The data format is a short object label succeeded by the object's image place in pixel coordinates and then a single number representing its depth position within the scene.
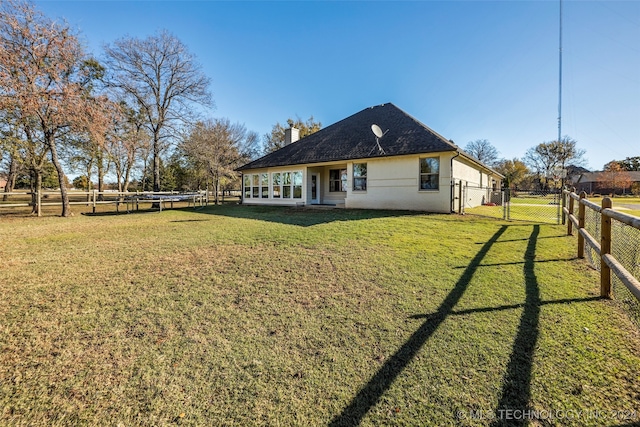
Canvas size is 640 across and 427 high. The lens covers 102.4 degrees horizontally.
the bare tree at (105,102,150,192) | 20.52
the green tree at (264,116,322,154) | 34.72
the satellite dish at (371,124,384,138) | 12.86
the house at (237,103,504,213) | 11.80
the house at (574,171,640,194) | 46.88
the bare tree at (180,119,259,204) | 24.87
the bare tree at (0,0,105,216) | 10.73
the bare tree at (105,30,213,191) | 18.39
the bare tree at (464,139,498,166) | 54.56
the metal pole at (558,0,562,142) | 13.98
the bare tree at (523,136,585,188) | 47.22
